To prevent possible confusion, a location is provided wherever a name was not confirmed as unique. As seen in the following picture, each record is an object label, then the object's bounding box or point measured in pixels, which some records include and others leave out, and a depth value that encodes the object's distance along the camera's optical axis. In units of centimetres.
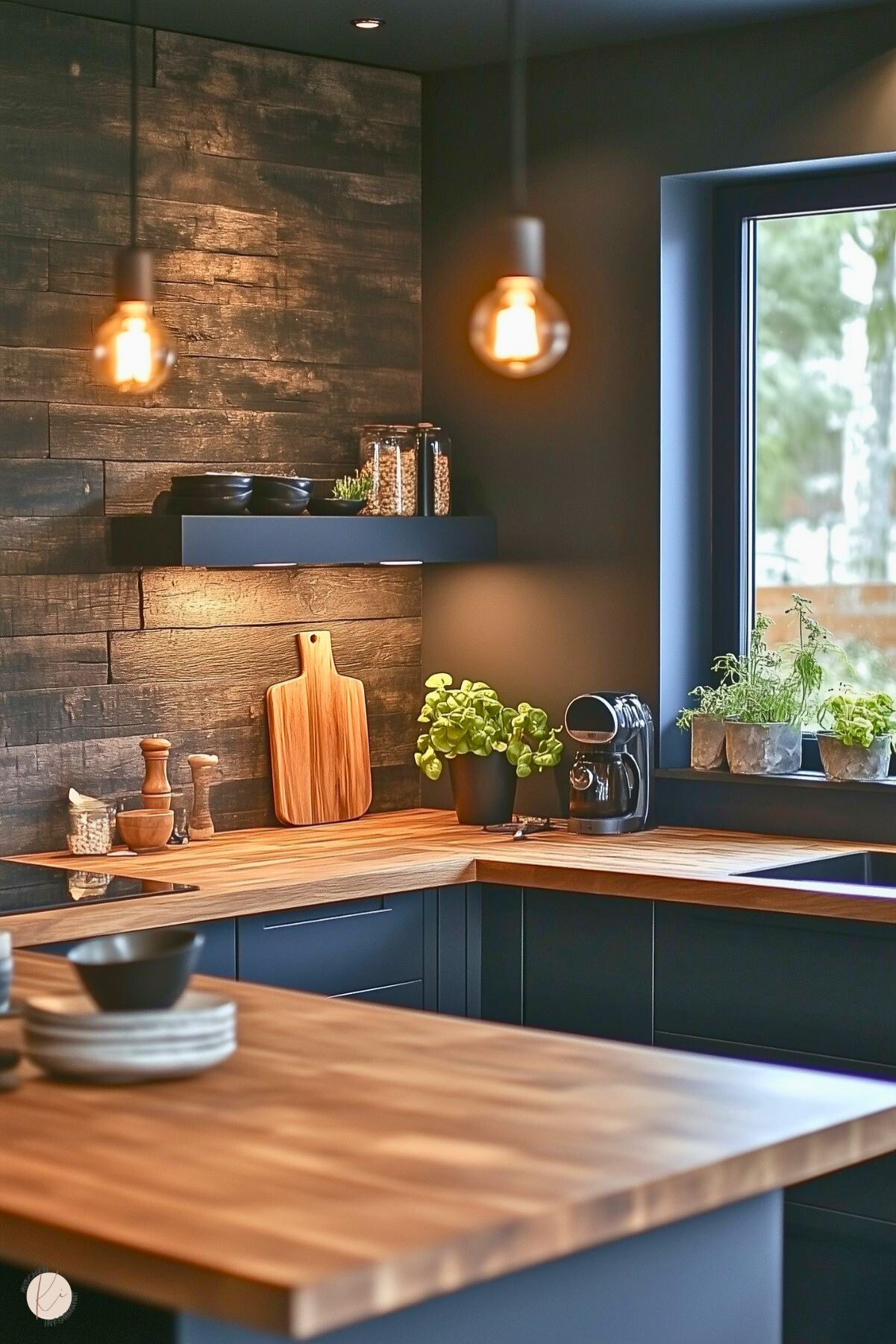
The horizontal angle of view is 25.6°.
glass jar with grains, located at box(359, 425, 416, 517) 473
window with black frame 446
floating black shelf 417
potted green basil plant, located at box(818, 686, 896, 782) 430
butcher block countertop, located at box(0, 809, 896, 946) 356
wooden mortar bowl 421
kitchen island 152
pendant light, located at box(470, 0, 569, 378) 283
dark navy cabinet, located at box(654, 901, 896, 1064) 362
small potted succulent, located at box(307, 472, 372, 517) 454
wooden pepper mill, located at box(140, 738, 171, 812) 428
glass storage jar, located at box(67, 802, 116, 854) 415
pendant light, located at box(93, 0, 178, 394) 311
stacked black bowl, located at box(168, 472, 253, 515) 427
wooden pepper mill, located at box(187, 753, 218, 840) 442
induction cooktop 353
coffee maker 442
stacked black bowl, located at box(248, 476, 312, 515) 440
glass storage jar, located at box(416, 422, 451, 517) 478
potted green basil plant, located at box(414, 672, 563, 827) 464
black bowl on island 203
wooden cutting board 467
